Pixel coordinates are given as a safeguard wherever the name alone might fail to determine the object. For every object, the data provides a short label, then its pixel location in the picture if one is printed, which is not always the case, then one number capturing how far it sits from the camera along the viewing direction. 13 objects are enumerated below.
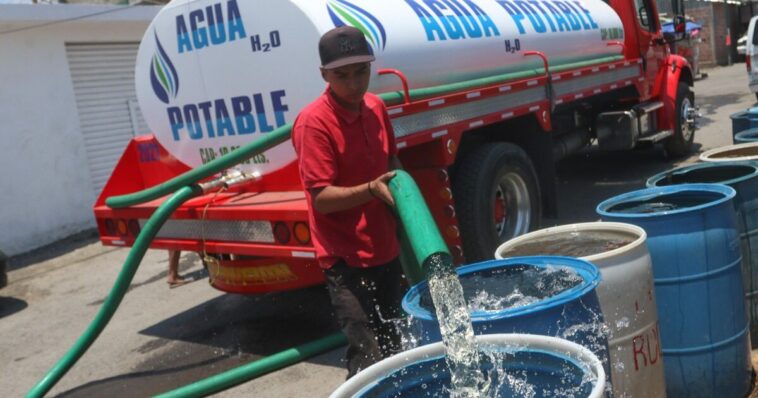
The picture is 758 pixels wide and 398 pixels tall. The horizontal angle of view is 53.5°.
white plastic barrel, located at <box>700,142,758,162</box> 4.53
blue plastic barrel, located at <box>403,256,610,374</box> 2.04
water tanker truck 4.66
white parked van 13.91
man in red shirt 3.01
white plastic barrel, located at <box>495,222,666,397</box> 2.58
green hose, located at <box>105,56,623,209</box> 4.17
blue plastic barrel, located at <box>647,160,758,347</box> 3.76
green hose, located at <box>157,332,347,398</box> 4.31
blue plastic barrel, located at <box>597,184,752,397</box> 3.15
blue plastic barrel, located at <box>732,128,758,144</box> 5.06
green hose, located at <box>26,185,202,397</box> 4.43
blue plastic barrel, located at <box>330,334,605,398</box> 1.77
